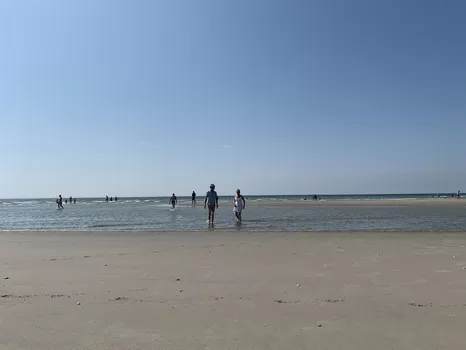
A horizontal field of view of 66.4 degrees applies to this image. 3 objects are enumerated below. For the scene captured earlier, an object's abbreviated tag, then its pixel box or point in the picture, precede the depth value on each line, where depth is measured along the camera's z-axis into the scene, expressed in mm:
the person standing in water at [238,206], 20391
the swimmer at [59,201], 47047
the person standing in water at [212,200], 19828
